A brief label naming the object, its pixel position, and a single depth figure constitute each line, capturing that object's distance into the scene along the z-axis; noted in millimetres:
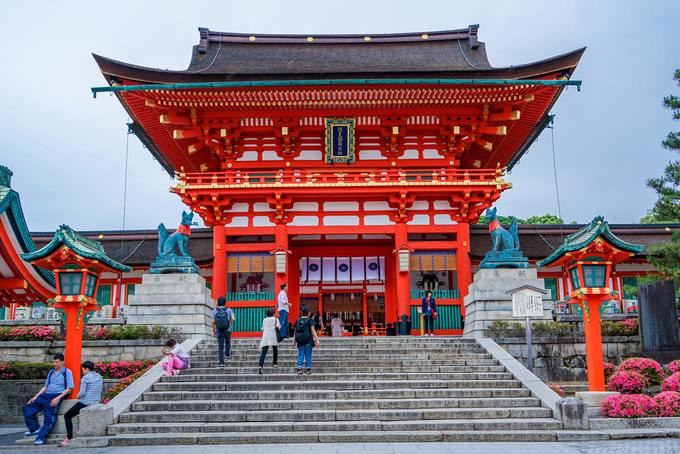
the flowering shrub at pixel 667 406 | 11078
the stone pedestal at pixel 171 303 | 17359
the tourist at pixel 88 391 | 10898
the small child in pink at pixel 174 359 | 13922
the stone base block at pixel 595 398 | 11398
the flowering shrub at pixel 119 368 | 14914
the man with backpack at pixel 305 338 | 13375
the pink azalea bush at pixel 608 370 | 14772
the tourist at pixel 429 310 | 19828
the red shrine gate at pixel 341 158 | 20469
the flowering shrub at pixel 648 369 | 13336
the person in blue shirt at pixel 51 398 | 10953
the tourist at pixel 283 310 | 16000
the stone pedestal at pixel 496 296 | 17297
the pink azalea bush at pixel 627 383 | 12047
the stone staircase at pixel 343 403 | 10617
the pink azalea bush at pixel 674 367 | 13445
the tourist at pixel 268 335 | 13742
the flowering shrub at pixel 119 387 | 12773
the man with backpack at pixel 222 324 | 14180
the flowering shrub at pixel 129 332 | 16547
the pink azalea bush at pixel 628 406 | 11062
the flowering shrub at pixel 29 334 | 16375
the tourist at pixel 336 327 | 23719
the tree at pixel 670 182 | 17484
